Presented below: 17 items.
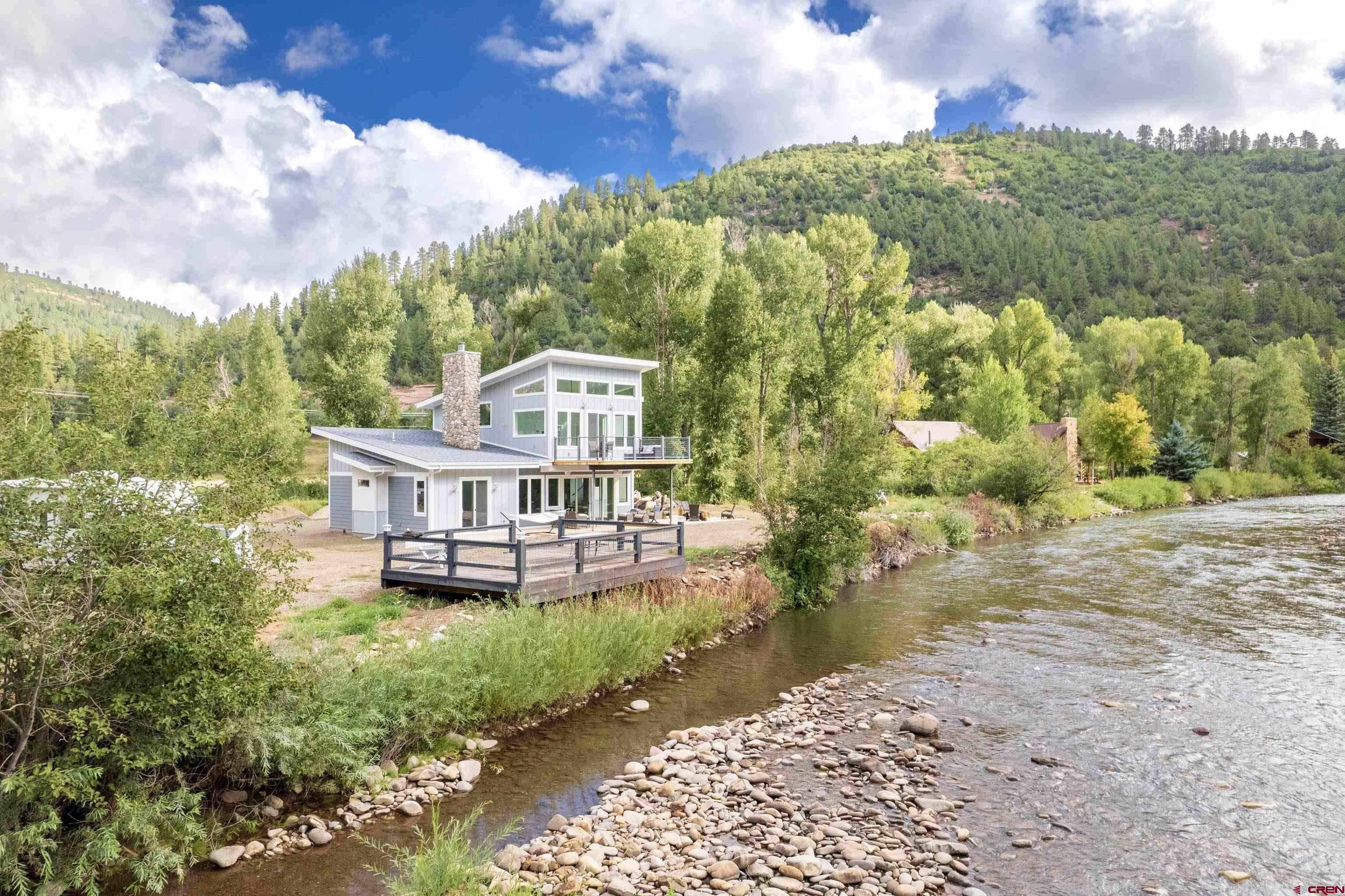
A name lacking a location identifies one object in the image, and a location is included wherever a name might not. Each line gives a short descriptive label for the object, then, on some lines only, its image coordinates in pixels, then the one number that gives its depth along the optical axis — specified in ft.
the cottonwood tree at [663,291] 118.01
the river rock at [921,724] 35.81
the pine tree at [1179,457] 167.53
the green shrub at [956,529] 98.12
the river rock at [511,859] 23.49
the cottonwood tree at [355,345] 134.31
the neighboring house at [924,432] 169.17
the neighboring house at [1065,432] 168.45
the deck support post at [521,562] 44.24
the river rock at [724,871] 23.39
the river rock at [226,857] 23.63
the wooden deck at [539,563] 45.70
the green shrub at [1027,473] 121.08
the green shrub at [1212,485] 161.27
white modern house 78.33
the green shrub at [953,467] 131.85
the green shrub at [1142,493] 147.74
